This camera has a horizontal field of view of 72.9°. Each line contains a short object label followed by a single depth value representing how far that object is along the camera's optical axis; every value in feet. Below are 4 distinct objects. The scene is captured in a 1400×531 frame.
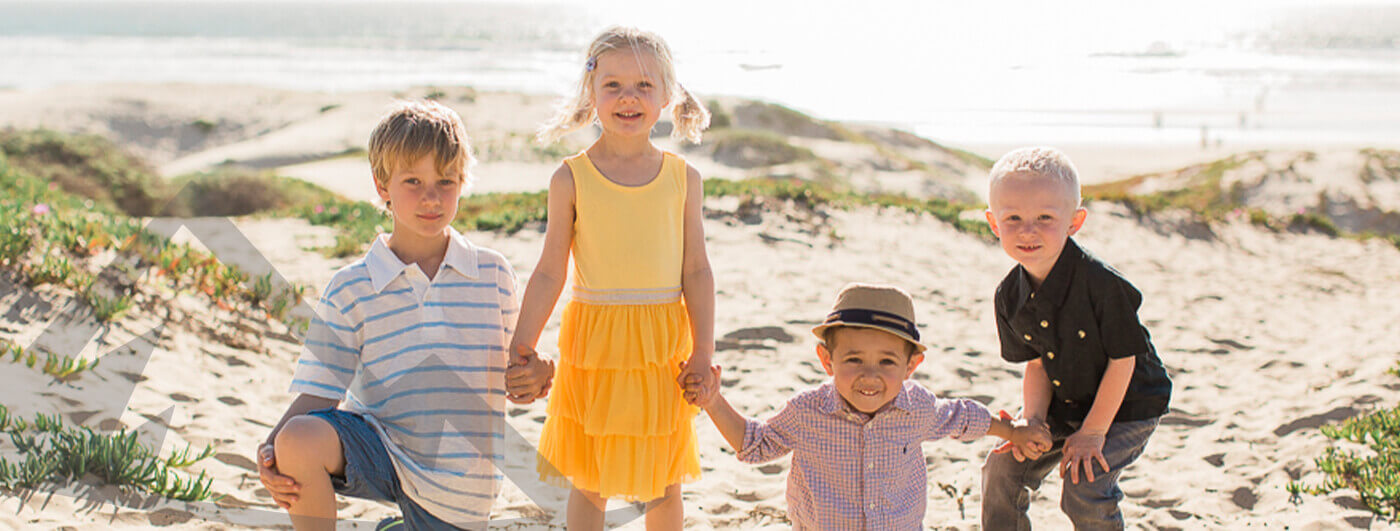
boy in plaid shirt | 7.87
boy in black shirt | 8.29
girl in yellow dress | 8.61
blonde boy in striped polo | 8.23
